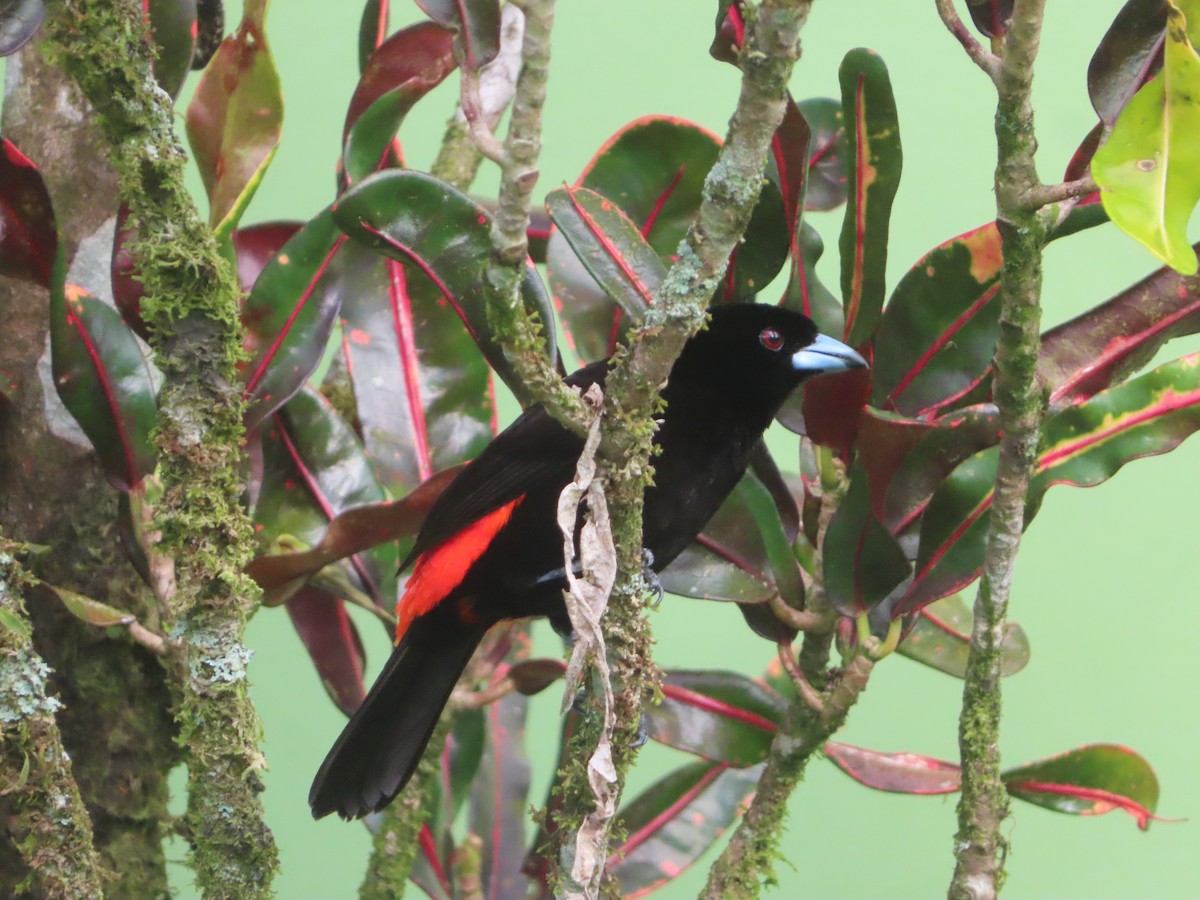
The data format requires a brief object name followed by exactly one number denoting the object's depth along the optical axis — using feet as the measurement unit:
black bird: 15.53
